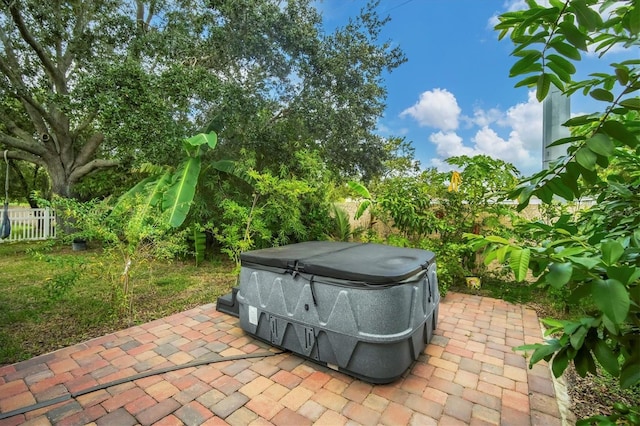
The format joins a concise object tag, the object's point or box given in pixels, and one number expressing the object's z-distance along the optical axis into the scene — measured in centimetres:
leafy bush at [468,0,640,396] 71
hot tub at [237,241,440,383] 224
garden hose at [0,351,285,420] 200
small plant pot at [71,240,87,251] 854
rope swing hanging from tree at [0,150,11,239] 486
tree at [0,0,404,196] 563
